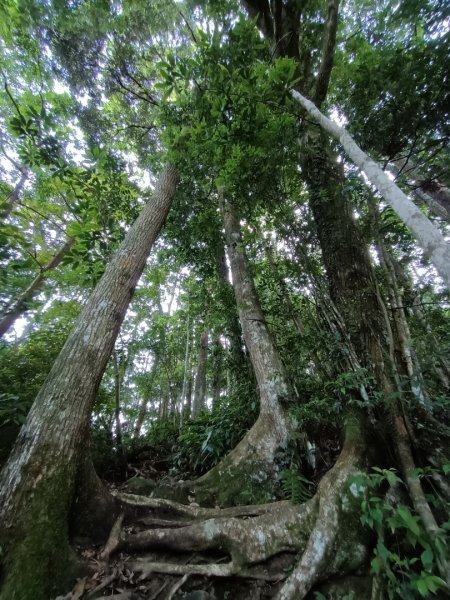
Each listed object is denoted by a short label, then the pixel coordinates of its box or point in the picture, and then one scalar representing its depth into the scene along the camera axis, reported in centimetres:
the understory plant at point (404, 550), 161
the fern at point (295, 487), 268
